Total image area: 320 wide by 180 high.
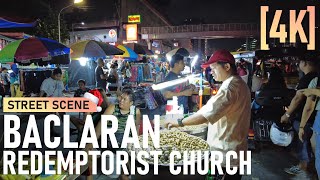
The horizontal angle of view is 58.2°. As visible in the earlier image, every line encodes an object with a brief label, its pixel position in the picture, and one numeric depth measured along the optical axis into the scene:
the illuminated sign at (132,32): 36.09
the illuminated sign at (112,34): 34.34
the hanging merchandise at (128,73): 18.97
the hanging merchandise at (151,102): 6.18
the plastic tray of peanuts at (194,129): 4.37
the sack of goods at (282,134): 6.24
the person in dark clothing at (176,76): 5.86
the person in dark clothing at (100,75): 13.45
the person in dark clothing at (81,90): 9.42
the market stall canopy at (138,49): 15.95
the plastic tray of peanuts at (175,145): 3.11
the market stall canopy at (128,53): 12.57
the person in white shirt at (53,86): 9.40
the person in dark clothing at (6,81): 16.40
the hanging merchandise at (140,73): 19.43
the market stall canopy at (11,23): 4.28
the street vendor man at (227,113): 3.01
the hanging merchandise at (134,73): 19.47
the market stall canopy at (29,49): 7.32
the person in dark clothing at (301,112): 5.73
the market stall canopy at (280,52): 7.06
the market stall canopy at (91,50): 9.43
